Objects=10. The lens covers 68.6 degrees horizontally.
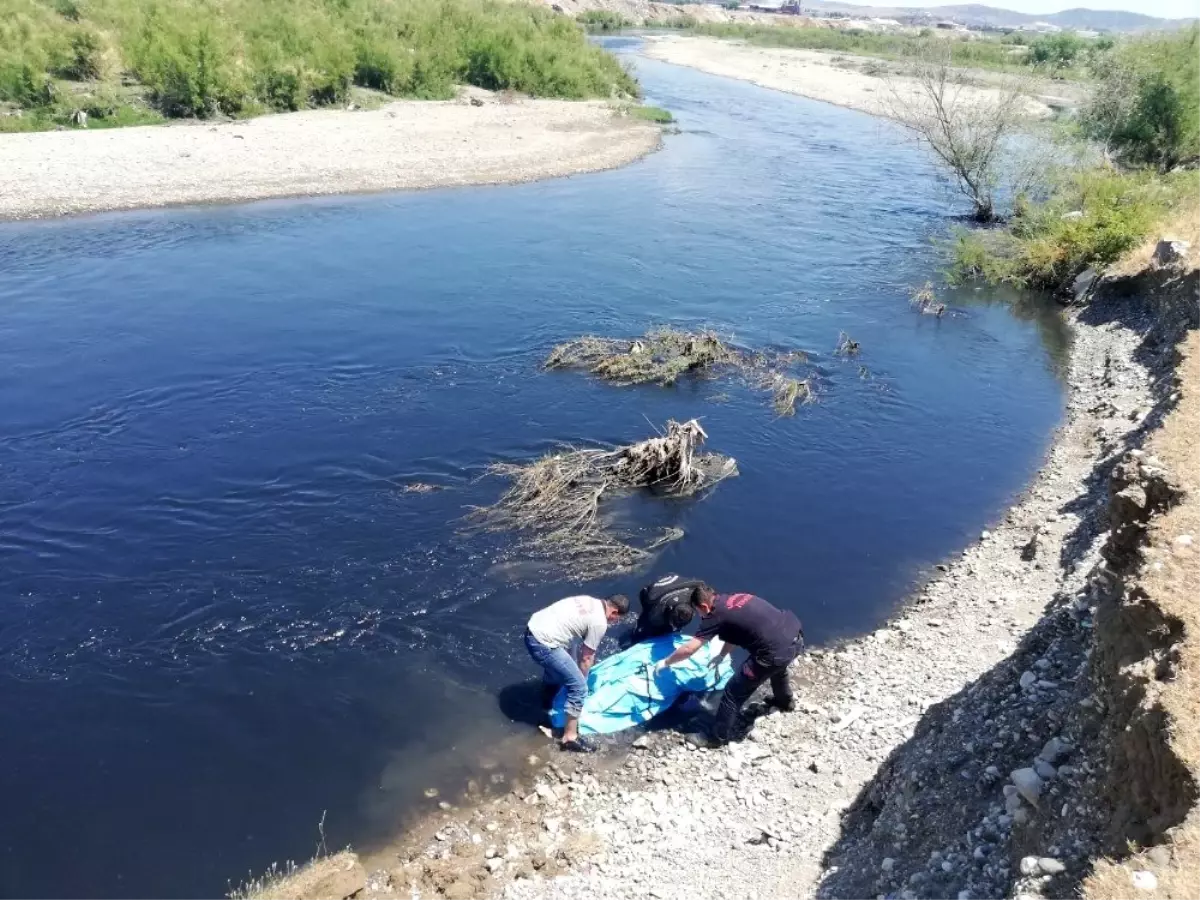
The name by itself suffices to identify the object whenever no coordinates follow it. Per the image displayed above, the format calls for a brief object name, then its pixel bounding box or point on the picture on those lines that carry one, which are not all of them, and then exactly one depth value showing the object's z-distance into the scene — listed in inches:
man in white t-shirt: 381.1
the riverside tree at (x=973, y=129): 1245.1
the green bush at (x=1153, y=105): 1254.9
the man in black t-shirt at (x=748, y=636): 375.9
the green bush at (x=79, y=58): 1487.5
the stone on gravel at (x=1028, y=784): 252.1
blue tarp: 396.8
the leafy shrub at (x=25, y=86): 1395.2
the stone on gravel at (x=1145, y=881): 186.7
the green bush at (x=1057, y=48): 2397.4
